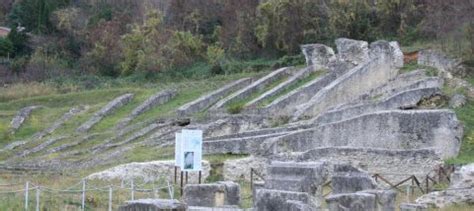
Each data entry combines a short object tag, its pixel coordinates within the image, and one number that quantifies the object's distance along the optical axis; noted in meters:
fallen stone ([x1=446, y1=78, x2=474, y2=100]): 37.34
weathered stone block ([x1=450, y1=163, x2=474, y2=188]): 25.66
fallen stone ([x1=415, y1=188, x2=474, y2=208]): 23.88
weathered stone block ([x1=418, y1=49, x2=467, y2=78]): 41.62
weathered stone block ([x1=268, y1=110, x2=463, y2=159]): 30.55
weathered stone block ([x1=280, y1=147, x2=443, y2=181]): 29.25
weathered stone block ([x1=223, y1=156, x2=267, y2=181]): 30.69
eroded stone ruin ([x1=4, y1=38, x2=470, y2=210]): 21.12
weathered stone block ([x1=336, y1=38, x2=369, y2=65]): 45.53
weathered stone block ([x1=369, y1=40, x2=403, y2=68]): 43.88
